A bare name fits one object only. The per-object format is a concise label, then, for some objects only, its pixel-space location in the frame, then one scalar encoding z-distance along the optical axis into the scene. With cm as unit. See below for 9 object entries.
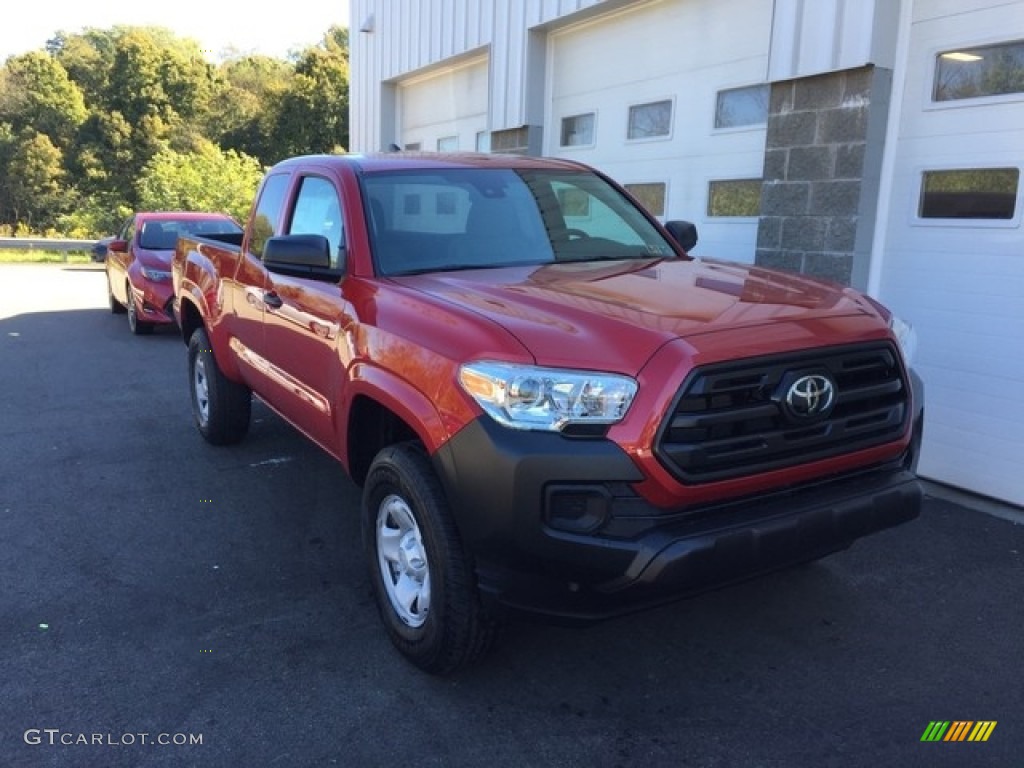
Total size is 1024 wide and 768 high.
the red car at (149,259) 1087
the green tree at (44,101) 4741
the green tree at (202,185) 2759
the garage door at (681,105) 690
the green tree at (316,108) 4278
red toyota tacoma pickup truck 257
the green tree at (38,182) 4594
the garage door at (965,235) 502
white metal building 511
